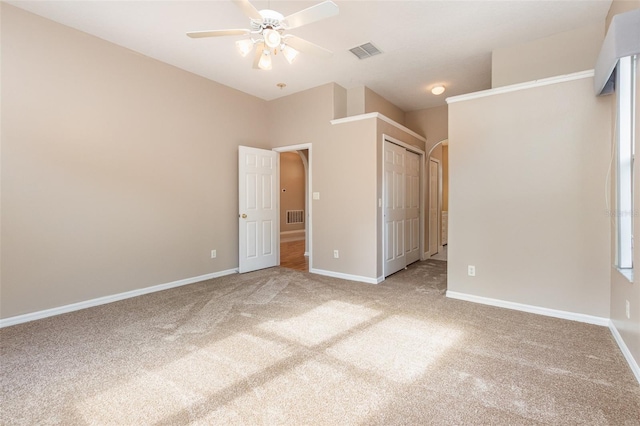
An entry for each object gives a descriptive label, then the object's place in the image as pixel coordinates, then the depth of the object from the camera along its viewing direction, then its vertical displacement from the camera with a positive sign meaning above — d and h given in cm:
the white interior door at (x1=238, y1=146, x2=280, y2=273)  472 +1
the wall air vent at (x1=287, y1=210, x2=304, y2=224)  872 -21
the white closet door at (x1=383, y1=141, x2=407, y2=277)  444 +1
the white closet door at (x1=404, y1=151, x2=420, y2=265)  518 +3
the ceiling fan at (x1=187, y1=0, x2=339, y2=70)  203 +139
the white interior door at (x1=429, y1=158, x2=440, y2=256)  606 +5
